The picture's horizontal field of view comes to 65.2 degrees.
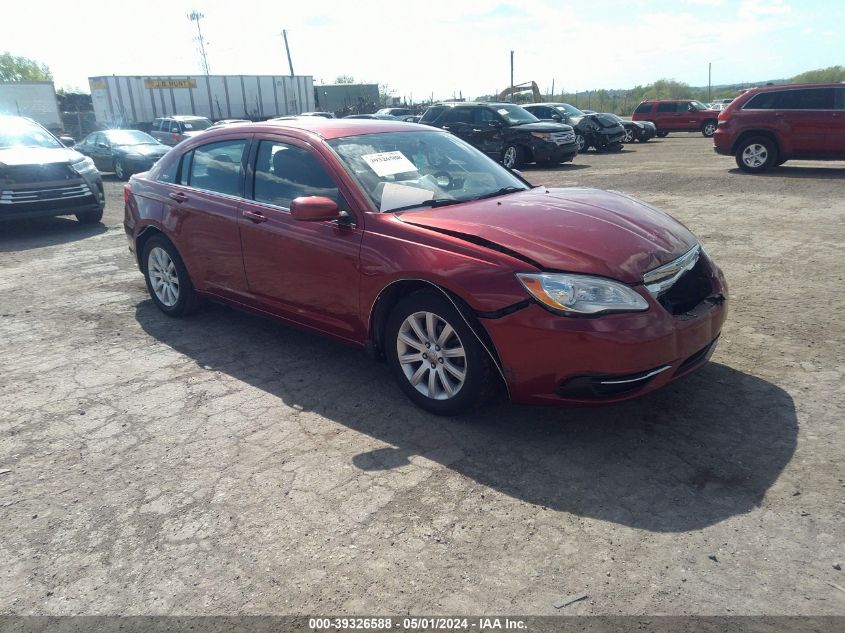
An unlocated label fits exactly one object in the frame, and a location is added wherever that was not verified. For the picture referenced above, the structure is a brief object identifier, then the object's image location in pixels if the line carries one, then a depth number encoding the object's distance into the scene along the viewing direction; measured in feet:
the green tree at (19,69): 276.41
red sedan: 10.89
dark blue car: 58.59
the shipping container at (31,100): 94.58
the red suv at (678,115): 91.56
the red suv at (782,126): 42.52
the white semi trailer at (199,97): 119.75
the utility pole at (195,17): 231.71
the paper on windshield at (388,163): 14.25
